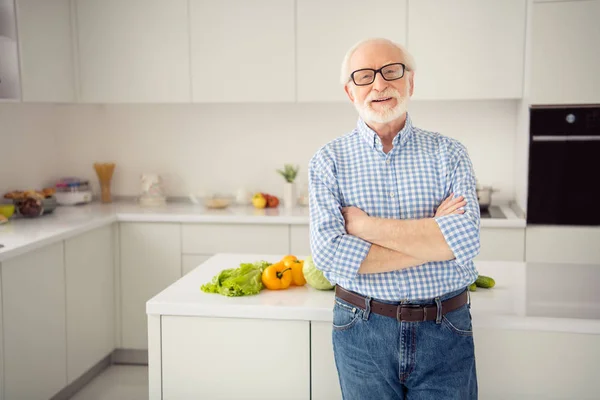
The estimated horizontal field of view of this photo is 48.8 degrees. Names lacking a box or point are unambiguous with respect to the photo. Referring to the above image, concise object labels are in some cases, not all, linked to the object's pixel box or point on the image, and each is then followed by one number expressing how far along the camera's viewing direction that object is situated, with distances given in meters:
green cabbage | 2.15
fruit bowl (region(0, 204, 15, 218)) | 3.63
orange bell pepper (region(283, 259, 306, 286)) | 2.22
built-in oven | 3.53
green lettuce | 2.12
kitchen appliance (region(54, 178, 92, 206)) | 4.32
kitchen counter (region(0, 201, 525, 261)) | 3.31
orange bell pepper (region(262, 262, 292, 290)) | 2.18
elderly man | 1.67
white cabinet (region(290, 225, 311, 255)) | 3.86
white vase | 4.20
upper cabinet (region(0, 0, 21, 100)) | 3.57
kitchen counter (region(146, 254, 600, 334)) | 1.91
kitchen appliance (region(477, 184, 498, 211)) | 3.94
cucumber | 2.17
